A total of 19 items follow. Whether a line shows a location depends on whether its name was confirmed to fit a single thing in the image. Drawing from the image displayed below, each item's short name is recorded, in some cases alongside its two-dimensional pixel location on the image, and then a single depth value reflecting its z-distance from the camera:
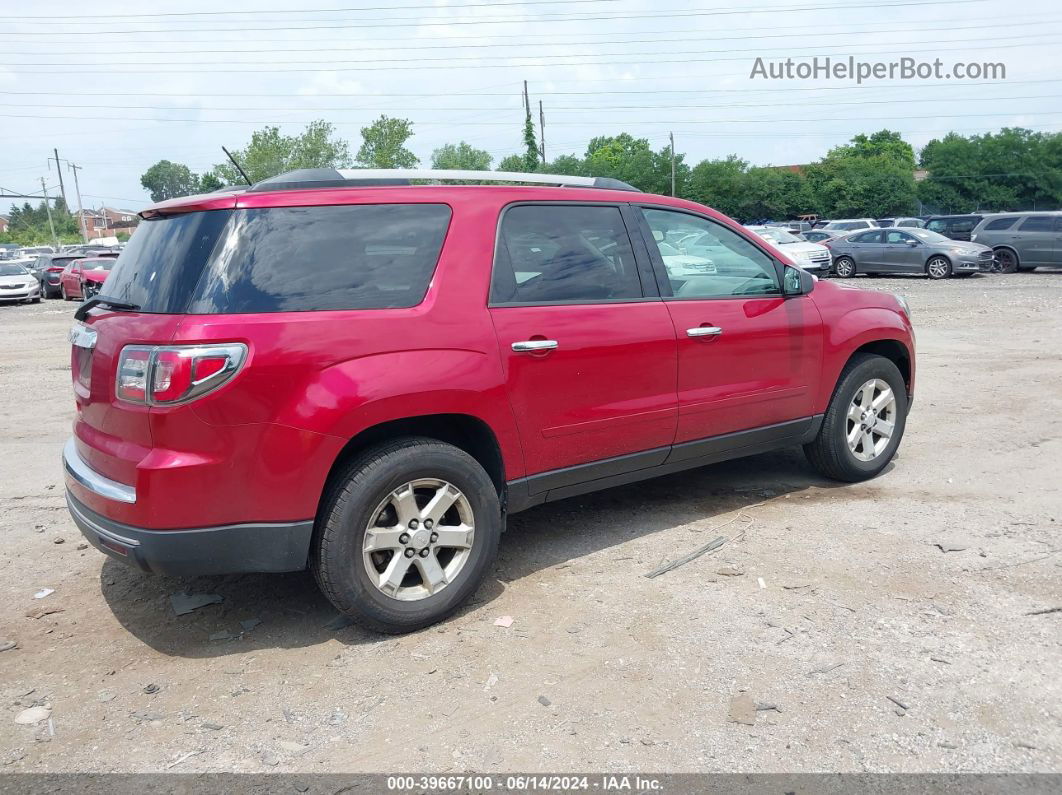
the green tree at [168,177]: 104.00
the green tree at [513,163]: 65.44
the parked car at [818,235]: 32.38
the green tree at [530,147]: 58.34
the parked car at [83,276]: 24.78
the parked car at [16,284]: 25.89
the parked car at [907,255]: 23.14
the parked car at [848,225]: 38.53
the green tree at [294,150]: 64.94
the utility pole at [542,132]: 59.62
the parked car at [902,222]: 38.71
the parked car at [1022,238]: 23.33
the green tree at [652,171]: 67.50
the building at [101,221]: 122.06
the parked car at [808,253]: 23.77
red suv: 3.33
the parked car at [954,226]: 31.30
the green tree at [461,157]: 105.00
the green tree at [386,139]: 66.38
